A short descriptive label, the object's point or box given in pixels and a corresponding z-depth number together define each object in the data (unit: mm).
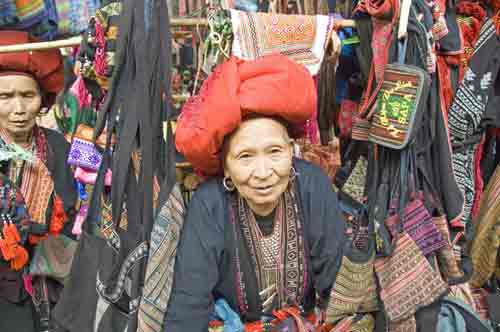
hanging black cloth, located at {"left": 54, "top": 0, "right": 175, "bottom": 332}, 1533
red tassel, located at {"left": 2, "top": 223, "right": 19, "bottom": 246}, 1999
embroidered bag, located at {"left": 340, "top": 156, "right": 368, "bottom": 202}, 2012
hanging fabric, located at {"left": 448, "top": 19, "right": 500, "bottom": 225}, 2119
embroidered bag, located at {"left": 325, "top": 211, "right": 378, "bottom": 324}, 1729
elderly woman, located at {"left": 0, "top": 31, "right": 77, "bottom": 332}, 2129
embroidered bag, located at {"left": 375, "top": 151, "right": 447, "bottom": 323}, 1752
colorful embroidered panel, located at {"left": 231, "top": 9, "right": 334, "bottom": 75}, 1718
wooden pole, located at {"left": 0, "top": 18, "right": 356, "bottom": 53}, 1784
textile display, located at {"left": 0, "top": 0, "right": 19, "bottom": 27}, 2142
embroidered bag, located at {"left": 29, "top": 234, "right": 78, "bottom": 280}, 2188
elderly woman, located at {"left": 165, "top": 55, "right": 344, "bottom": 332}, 1559
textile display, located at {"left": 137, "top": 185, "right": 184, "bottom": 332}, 1533
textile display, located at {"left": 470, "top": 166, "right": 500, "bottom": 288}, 2357
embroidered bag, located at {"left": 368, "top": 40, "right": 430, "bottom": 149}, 1699
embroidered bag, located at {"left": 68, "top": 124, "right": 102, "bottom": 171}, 1942
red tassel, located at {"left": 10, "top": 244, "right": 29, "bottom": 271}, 2070
